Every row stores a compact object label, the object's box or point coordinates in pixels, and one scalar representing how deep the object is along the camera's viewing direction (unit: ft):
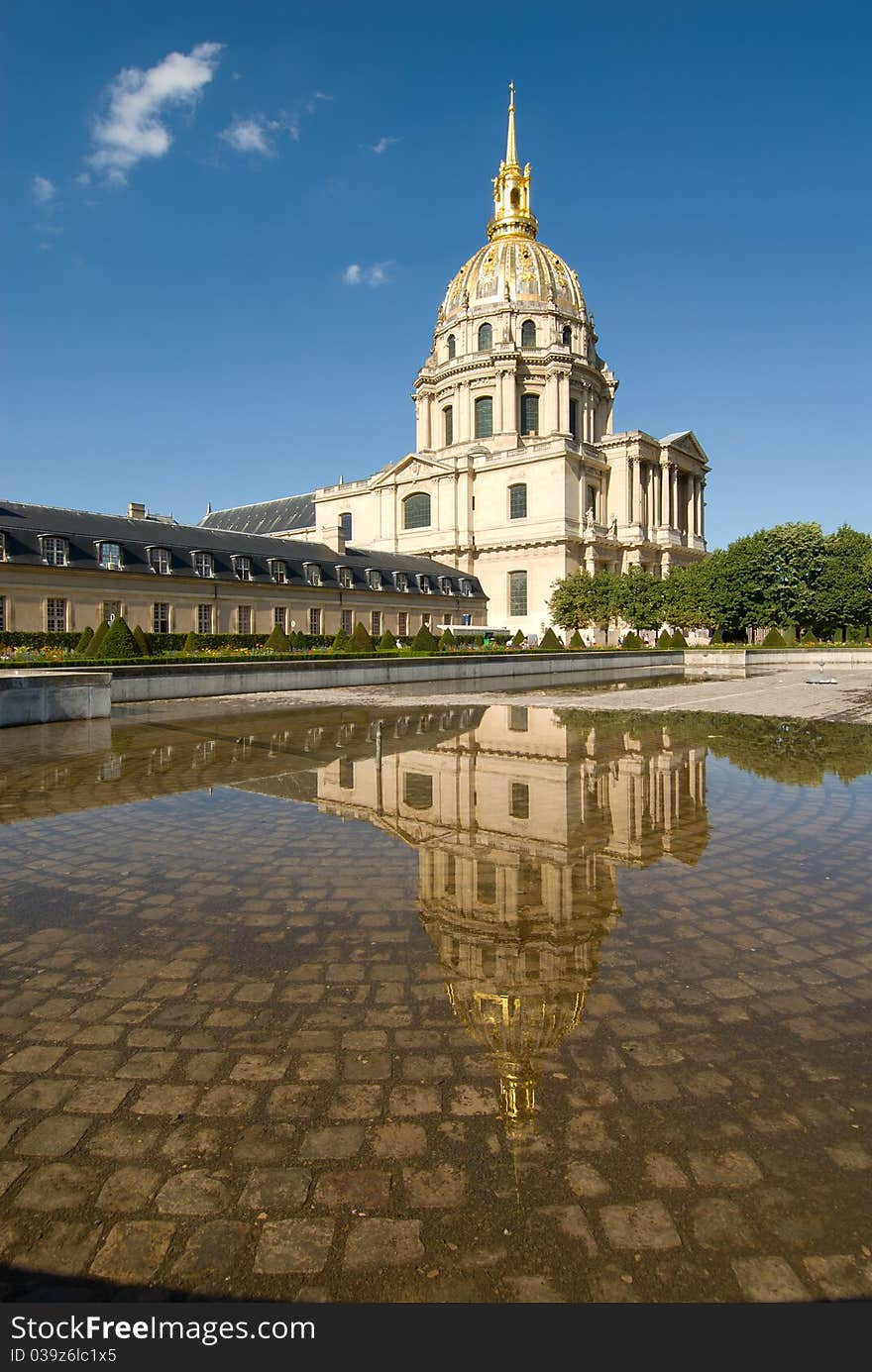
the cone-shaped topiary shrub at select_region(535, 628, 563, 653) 154.49
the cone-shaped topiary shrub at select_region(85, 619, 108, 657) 96.00
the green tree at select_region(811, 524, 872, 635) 187.93
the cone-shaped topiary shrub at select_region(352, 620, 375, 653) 126.72
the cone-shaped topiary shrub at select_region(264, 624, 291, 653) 130.21
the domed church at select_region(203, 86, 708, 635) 216.13
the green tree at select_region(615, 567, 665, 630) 175.52
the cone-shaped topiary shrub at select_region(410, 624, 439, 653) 133.28
